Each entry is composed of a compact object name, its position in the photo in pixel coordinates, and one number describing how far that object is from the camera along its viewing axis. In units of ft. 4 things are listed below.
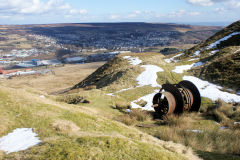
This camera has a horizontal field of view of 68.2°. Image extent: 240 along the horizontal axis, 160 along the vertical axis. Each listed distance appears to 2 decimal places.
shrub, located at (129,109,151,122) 42.73
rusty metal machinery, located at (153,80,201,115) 42.34
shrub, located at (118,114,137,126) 38.90
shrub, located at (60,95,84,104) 56.70
